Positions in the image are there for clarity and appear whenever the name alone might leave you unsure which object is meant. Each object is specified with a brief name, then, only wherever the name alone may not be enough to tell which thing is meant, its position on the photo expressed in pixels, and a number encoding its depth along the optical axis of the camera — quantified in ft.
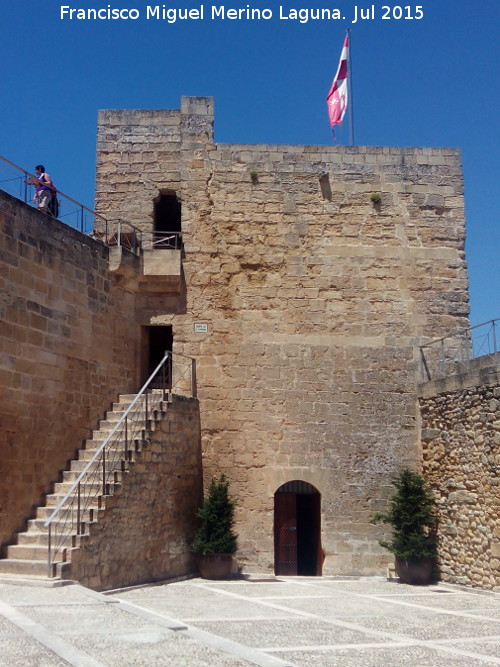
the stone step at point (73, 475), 31.73
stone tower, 40.04
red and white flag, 45.65
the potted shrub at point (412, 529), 37.35
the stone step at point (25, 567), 26.99
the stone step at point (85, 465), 32.30
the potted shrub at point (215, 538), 36.17
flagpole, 45.93
